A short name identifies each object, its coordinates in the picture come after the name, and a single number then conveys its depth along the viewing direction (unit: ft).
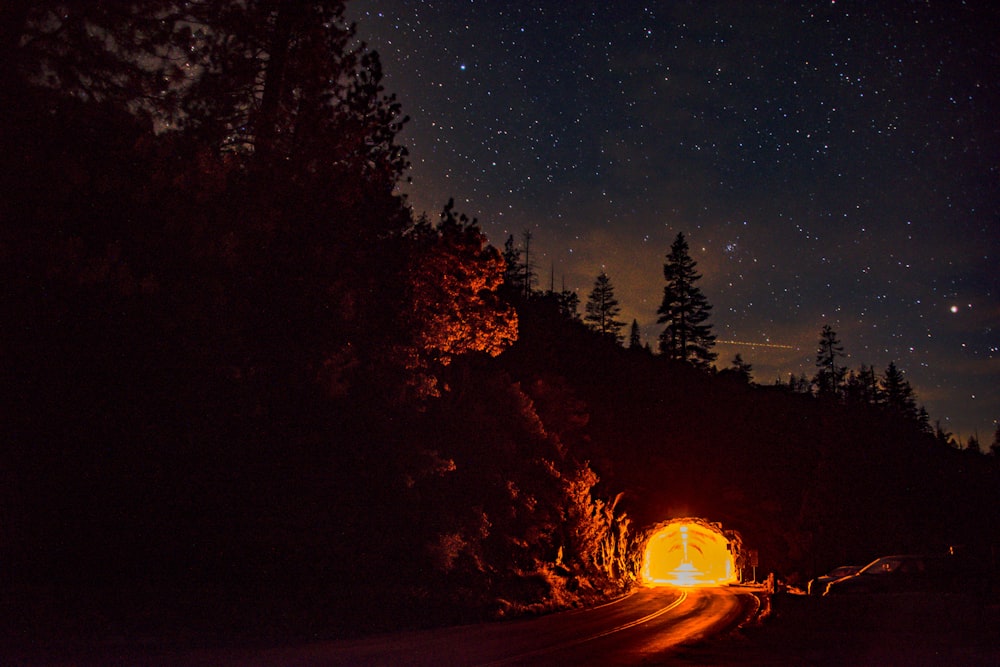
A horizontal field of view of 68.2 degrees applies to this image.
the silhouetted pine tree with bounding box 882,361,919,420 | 351.67
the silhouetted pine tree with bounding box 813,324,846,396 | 339.57
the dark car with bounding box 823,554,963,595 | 70.18
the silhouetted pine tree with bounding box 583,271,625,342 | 341.82
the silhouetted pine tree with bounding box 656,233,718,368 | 263.29
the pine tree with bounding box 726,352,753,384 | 323.14
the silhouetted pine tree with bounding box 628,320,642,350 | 386.73
